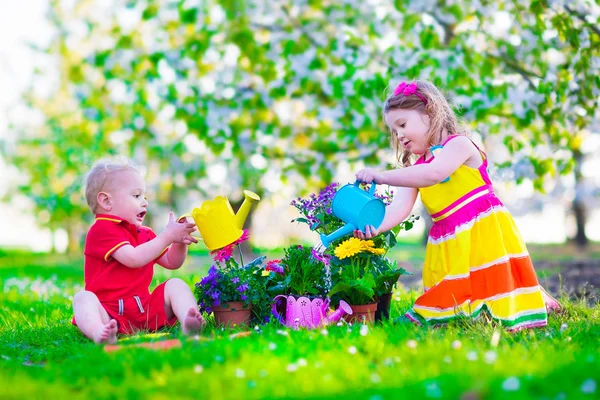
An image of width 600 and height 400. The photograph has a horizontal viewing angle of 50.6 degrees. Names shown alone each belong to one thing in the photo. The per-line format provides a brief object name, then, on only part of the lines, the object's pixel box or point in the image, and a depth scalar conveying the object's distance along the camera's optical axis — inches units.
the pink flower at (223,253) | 127.3
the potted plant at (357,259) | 125.3
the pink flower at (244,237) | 126.0
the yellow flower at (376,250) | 128.3
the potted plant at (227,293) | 125.4
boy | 123.3
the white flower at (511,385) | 66.7
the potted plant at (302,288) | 124.5
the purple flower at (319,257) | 128.9
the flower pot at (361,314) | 124.8
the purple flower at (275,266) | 134.7
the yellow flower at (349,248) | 126.6
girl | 123.3
